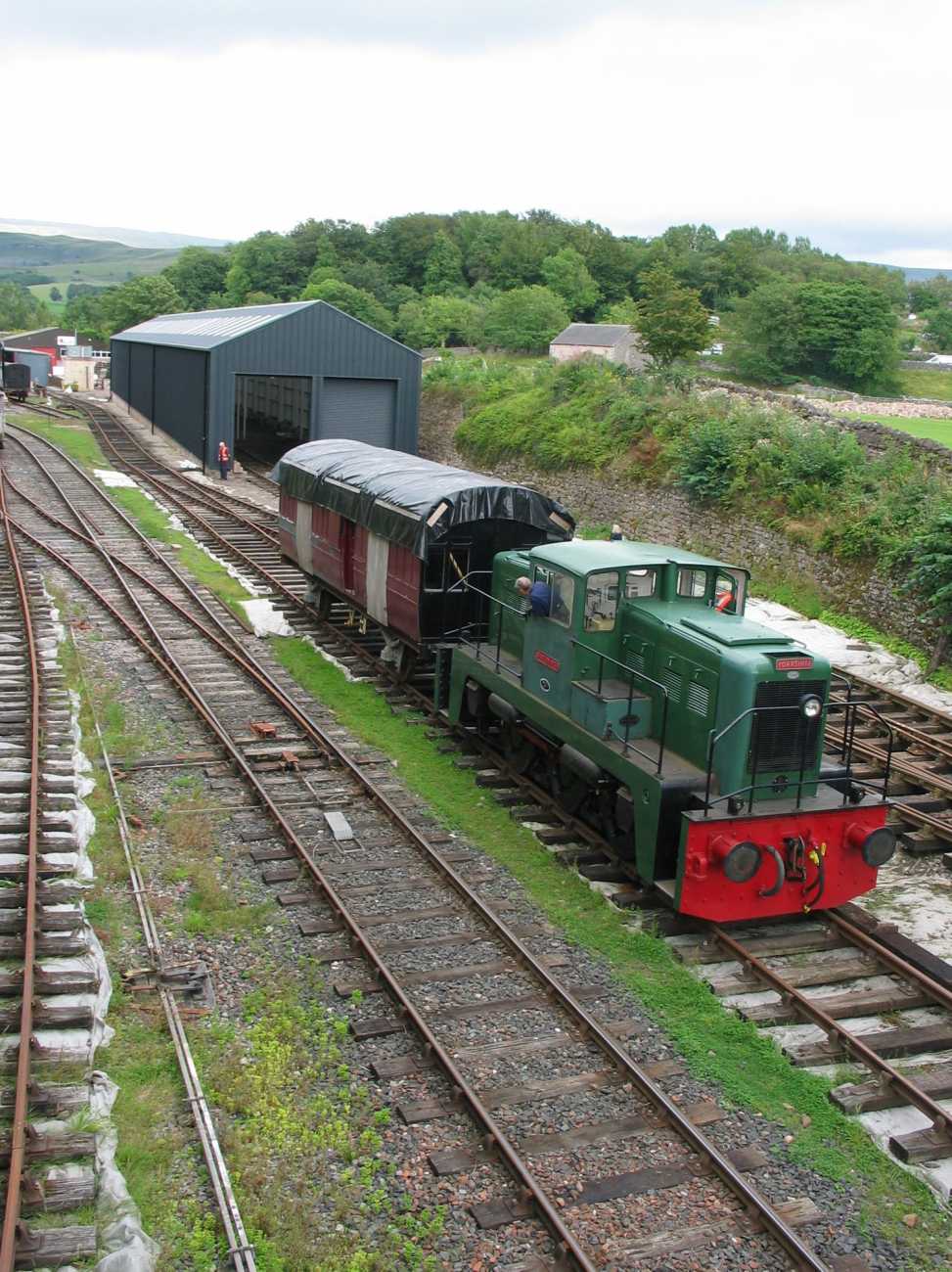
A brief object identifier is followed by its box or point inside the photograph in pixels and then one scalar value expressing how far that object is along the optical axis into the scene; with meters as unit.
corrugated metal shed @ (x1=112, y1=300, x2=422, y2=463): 37.78
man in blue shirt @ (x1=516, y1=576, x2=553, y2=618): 11.86
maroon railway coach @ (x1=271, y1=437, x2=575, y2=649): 14.96
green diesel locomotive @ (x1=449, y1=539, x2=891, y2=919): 9.65
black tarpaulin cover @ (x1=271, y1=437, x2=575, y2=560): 14.88
